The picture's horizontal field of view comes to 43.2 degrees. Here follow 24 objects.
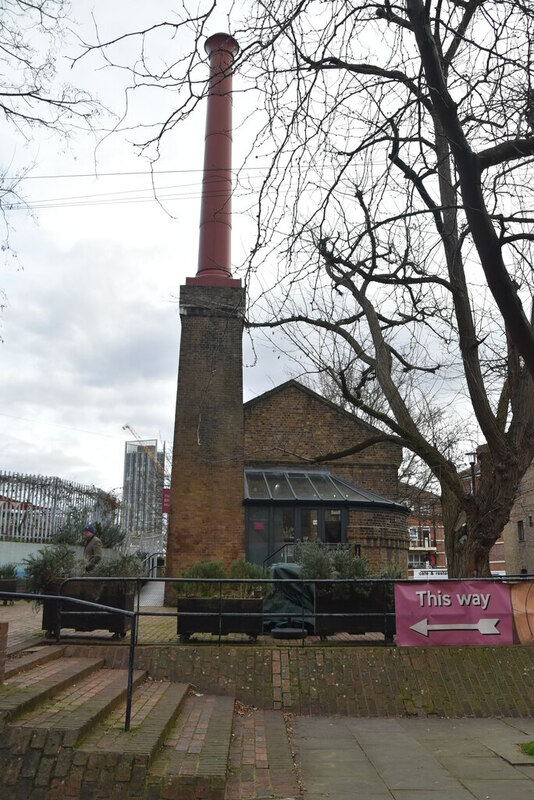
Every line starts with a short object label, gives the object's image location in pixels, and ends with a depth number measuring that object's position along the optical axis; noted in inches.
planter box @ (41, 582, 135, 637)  334.3
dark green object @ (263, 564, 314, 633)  353.4
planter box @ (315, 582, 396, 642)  338.0
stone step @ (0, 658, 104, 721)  206.4
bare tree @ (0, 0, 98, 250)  240.5
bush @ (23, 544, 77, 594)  362.0
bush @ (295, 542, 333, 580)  355.9
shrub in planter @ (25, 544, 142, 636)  336.2
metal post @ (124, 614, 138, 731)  216.0
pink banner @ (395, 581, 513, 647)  332.8
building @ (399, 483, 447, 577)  1133.1
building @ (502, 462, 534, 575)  1322.6
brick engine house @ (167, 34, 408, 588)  629.0
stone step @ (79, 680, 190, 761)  197.0
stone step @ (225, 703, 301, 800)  198.7
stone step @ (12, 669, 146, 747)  197.8
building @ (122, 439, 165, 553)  1762.3
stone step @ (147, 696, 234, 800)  189.5
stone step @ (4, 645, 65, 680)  255.8
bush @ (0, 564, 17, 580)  561.9
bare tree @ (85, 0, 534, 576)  183.9
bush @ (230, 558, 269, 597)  422.0
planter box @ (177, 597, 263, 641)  333.7
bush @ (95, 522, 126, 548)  613.0
